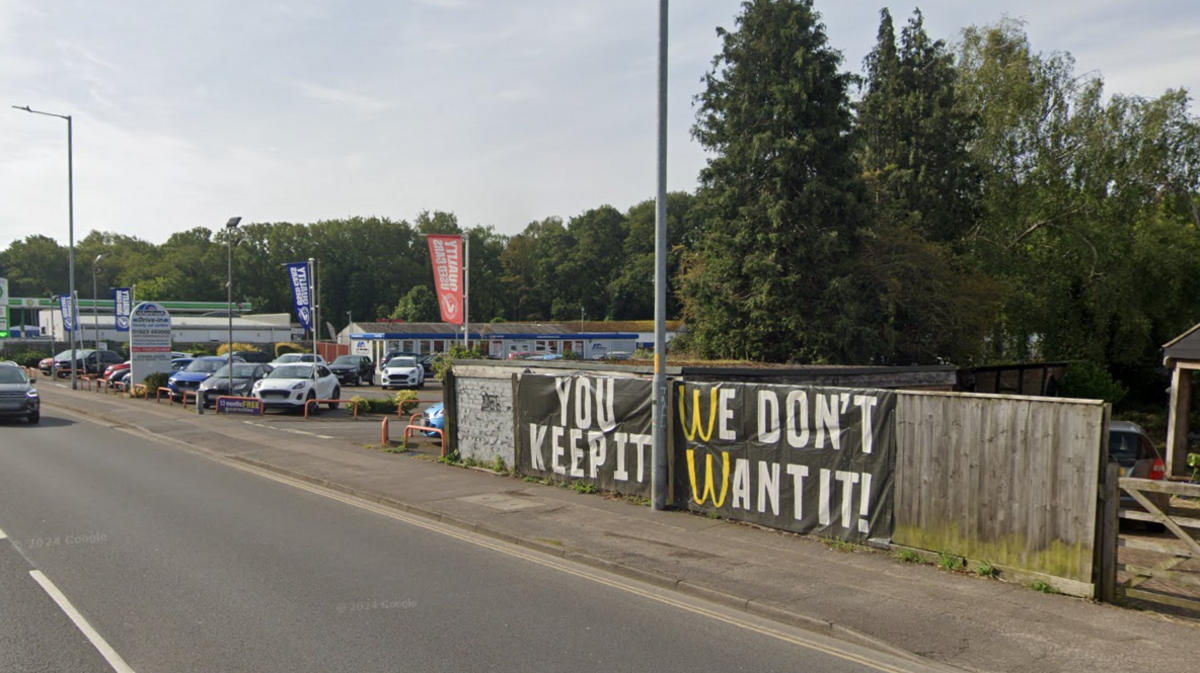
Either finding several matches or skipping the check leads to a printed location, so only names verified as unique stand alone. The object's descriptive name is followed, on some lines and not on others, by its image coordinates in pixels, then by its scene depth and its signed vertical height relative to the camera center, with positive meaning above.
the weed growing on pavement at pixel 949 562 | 8.56 -2.67
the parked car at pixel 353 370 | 44.29 -3.71
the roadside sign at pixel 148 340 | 31.39 -1.56
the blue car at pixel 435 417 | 18.91 -2.70
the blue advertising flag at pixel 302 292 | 28.91 +0.34
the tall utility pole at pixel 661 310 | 11.19 -0.07
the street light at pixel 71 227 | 35.19 +3.19
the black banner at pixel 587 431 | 12.32 -2.05
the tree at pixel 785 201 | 27.91 +3.68
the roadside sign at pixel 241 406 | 25.12 -3.25
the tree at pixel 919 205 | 29.45 +4.18
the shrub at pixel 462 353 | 30.94 -1.95
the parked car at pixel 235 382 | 27.47 -2.80
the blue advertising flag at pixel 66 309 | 46.96 -0.58
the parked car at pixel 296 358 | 35.23 -2.54
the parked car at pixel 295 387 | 25.59 -2.75
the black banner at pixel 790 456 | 9.40 -1.89
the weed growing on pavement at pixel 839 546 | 9.36 -2.78
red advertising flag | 28.56 +1.06
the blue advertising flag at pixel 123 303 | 41.84 -0.17
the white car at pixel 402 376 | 39.91 -3.60
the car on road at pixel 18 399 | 22.22 -2.74
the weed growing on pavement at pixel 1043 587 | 7.84 -2.69
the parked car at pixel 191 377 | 29.20 -2.79
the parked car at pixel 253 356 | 48.90 -3.45
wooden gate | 7.29 -2.21
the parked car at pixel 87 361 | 43.56 -3.38
